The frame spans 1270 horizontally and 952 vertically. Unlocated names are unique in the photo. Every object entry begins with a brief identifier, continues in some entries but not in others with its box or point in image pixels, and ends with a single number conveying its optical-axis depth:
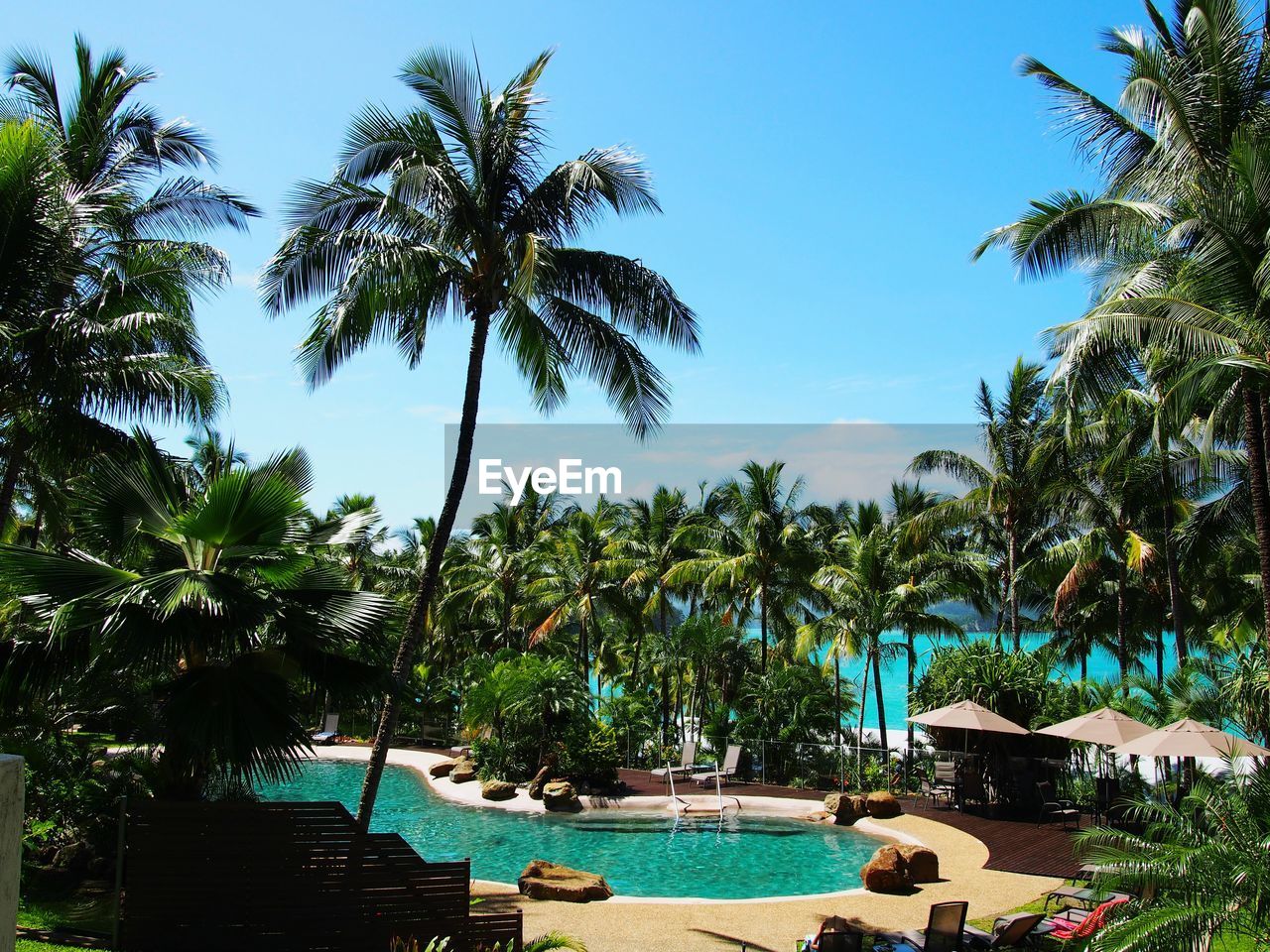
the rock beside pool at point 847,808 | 18.78
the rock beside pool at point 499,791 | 22.59
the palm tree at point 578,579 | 31.73
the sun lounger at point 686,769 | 22.66
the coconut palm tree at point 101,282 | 10.86
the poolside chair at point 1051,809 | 18.11
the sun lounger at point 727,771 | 22.41
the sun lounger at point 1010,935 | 9.51
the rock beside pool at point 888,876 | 12.82
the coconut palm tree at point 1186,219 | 10.86
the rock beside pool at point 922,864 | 13.20
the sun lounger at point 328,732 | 31.23
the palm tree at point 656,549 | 32.69
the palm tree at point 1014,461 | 25.05
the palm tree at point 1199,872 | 6.56
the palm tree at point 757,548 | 28.73
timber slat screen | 8.27
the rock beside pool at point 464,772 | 24.47
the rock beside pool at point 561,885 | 12.48
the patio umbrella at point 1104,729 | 15.24
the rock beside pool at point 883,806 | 18.89
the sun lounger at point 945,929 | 9.27
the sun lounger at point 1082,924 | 8.87
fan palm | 7.74
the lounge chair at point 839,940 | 8.72
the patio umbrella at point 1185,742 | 12.85
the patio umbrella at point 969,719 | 17.70
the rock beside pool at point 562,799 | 21.16
